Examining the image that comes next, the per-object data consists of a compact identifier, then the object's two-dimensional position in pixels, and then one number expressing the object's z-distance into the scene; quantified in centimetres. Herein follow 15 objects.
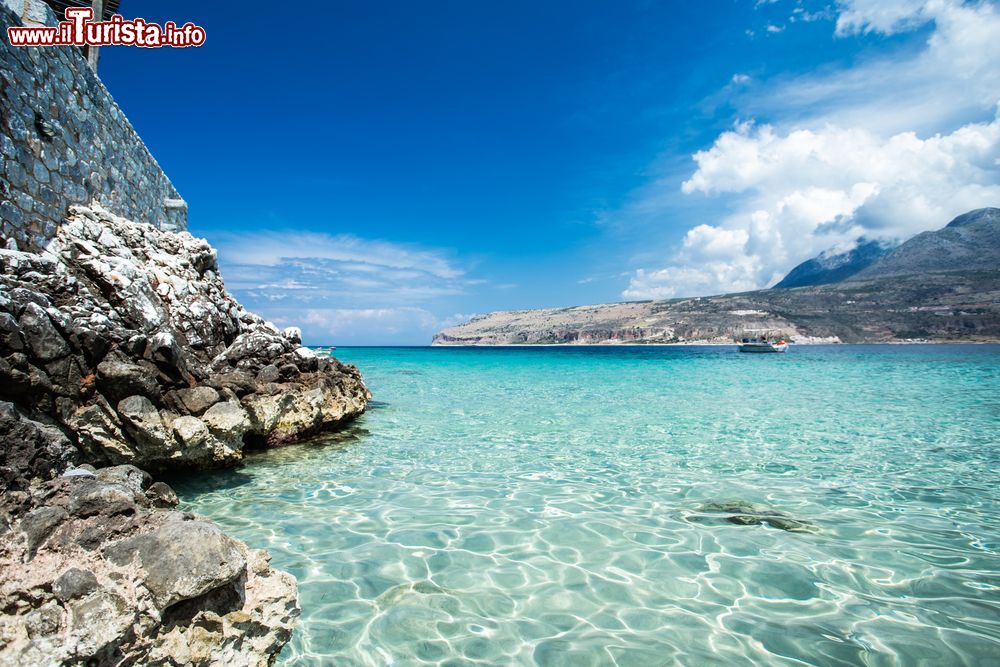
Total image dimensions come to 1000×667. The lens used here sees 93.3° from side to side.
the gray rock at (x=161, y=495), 412
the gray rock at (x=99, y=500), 311
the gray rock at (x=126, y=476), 384
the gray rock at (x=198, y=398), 738
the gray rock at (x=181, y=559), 274
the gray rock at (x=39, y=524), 282
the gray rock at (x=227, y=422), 741
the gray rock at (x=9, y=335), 503
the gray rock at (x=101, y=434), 585
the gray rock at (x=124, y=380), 621
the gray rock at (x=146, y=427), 635
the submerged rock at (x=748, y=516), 564
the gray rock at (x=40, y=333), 536
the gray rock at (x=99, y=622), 237
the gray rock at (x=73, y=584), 250
